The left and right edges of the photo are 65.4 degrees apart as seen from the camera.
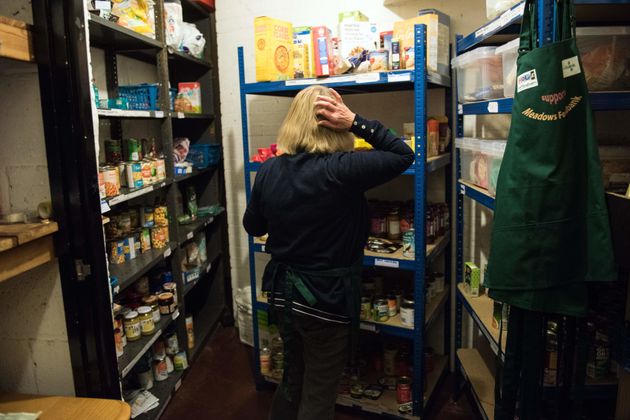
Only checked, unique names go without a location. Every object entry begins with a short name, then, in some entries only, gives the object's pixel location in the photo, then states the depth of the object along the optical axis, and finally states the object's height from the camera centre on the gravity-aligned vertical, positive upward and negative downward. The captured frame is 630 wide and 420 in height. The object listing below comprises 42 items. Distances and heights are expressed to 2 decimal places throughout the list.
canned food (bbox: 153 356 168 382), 3.11 -1.37
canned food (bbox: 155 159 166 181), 2.94 -0.11
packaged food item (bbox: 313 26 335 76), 2.60 +0.50
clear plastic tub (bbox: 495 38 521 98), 2.02 +0.31
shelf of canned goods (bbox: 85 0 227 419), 2.66 -0.17
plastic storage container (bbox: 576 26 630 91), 1.78 +0.27
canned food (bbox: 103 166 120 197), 2.44 -0.14
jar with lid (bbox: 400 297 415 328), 2.65 -0.91
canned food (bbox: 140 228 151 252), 2.95 -0.53
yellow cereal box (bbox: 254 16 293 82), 2.66 +0.54
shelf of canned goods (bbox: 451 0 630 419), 1.68 -0.14
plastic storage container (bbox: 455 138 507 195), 2.27 -0.10
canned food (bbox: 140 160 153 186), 2.76 -0.12
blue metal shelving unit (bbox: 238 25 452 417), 2.40 -0.17
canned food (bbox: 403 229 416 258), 2.62 -0.54
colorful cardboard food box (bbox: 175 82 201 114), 3.39 +0.37
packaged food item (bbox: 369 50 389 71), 2.51 +0.42
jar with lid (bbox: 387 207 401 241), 2.88 -0.49
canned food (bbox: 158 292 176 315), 3.03 -0.93
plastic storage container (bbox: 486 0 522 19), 2.05 +0.57
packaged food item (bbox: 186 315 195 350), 3.44 -1.27
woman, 2.01 -0.32
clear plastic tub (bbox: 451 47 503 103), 2.34 +0.32
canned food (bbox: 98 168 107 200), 2.34 -0.14
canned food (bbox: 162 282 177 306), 3.14 -0.87
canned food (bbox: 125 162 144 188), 2.65 -0.12
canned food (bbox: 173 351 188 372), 3.23 -1.38
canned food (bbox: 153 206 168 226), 3.05 -0.40
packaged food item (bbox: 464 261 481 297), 2.76 -0.78
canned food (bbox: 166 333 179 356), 3.22 -1.26
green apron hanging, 1.48 -0.16
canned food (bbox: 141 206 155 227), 3.04 -0.40
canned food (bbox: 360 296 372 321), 2.79 -0.94
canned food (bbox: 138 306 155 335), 2.82 -0.97
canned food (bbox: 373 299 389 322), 2.76 -0.93
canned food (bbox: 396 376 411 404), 2.78 -1.40
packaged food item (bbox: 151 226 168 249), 3.02 -0.52
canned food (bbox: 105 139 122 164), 2.73 +0.01
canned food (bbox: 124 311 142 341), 2.74 -0.96
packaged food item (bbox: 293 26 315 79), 2.69 +0.51
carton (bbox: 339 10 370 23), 2.58 +0.67
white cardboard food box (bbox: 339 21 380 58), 2.55 +0.56
